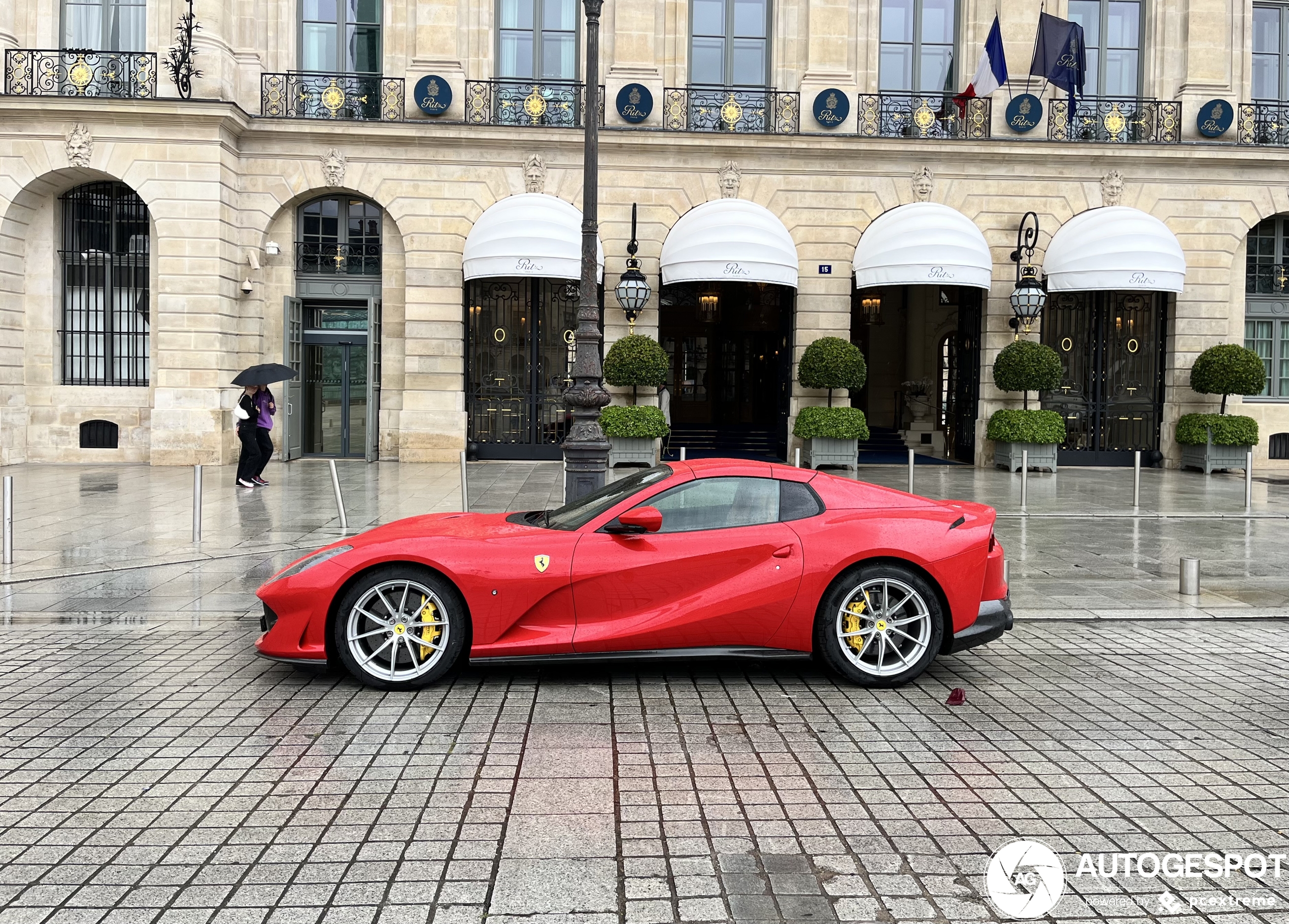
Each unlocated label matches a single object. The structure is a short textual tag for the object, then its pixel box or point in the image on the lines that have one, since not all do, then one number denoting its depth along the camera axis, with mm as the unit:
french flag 21016
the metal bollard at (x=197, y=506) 11422
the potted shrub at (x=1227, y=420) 21781
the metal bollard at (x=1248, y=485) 15258
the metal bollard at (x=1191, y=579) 9477
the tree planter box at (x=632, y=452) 20750
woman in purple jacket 17625
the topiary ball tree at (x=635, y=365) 21188
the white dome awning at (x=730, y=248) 21250
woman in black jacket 17344
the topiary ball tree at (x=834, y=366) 21359
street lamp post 10430
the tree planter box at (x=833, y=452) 21094
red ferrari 6070
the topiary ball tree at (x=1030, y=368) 21594
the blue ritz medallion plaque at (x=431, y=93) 22078
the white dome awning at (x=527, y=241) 21250
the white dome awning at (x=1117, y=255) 21797
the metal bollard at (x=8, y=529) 10250
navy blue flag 21125
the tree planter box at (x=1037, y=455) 21656
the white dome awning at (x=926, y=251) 21469
